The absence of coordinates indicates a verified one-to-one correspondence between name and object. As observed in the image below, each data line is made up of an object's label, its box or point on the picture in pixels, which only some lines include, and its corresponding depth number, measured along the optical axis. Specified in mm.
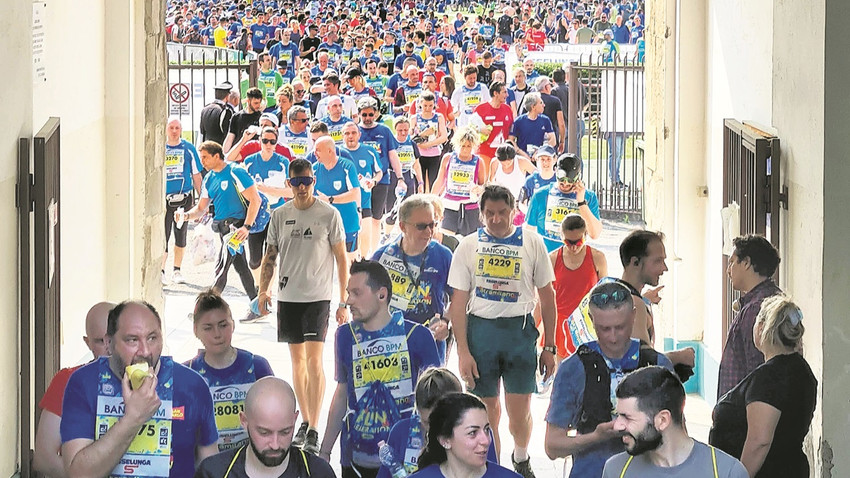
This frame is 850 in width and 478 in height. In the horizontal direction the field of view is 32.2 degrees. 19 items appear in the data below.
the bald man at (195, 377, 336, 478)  5320
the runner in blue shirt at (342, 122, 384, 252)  14078
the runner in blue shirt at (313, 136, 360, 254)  12469
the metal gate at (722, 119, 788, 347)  7391
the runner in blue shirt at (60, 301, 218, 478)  5516
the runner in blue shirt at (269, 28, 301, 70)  28219
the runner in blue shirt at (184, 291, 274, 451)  6812
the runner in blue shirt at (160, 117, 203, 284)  14133
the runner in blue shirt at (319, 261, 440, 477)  6930
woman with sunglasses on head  5828
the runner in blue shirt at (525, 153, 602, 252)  11141
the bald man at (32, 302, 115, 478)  6016
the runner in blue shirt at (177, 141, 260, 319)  12953
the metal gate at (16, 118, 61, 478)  7070
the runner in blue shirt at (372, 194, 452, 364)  8641
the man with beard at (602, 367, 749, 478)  4938
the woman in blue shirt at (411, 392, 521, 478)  5199
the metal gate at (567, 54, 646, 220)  18984
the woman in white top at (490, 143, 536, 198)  13398
